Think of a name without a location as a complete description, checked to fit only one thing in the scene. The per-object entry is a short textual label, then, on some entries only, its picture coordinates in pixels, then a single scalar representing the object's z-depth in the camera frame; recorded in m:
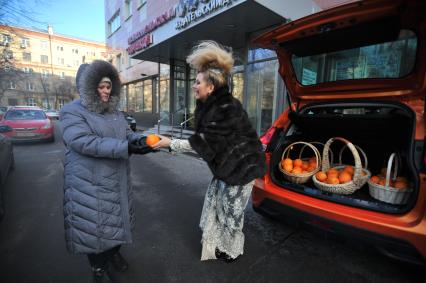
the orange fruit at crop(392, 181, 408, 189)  1.92
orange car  1.71
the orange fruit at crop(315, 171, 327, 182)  2.31
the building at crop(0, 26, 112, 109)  44.22
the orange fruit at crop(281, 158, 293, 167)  2.57
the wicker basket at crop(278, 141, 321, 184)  2.38
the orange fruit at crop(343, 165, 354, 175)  2.31
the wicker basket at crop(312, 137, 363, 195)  2.07
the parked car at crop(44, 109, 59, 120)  27.15
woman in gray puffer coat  1.62
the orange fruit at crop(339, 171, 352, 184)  2.19
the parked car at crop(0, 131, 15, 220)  3.14
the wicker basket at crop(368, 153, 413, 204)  1.86
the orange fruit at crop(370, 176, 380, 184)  2.13
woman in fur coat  1.76
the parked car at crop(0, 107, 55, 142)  8.70
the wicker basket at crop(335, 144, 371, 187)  2.15
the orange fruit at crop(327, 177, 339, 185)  2.20
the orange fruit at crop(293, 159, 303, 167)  2.56
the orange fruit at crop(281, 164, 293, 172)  2.51
